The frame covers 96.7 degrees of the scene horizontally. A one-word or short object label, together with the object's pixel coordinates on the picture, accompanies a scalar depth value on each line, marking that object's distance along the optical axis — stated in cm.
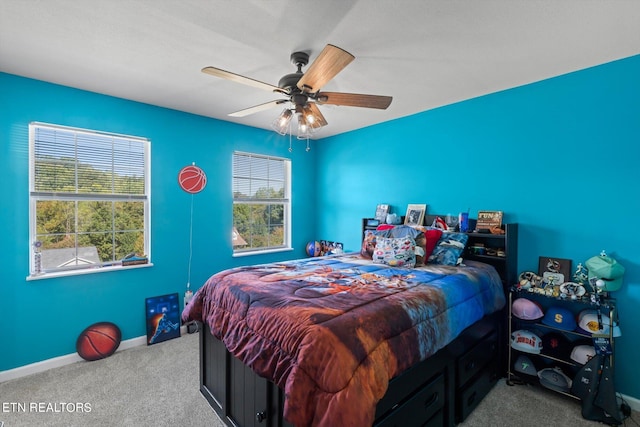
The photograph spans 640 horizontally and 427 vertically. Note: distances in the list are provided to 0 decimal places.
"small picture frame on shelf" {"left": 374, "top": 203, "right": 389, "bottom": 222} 375
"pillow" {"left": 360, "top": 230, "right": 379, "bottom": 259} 311
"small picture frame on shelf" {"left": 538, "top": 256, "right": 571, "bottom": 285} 241
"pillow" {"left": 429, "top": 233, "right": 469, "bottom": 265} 267
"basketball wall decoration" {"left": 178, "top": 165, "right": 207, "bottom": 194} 339
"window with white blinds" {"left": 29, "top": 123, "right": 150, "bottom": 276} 266
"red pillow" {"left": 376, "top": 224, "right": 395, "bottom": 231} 331
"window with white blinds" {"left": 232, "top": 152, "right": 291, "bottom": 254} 396
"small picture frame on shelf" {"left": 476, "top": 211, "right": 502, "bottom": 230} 276
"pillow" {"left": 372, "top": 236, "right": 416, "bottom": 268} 262
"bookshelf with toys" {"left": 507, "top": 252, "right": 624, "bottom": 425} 197
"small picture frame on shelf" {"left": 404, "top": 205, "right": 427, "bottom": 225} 340
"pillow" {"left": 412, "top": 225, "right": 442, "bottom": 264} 275
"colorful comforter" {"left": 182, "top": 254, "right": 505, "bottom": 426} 120
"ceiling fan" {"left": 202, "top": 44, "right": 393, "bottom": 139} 161
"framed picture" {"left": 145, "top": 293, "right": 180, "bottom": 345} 314
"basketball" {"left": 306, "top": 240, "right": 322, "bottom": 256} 453
